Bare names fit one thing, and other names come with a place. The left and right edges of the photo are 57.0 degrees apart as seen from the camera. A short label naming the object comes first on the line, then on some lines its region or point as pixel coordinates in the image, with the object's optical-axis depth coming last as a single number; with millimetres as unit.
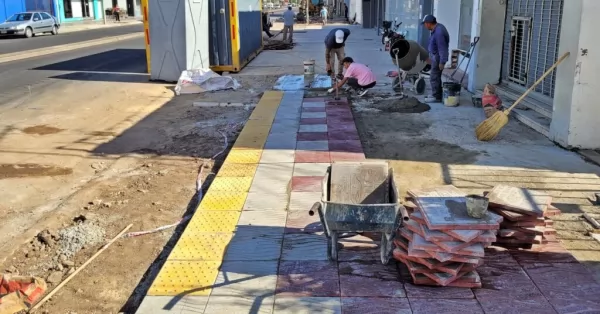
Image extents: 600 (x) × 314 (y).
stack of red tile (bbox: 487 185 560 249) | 4777
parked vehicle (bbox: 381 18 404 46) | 20573
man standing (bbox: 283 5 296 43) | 26297
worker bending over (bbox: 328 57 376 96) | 12148
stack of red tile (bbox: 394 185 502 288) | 4219
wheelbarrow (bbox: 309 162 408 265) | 4441
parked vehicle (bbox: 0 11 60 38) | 30688
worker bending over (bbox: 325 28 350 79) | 13477
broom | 8523
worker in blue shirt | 11008
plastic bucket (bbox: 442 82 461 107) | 11133
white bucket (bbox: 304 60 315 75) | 14508
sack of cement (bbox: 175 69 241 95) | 13875
